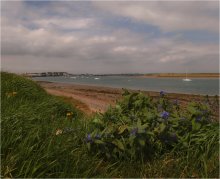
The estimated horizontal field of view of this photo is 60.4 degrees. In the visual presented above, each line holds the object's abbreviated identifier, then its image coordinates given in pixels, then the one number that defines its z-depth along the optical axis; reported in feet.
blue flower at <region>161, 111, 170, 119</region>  8.48
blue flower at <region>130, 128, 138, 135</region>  7.73
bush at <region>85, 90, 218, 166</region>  7.91
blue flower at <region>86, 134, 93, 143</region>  7.94
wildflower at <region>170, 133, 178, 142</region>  8.46
